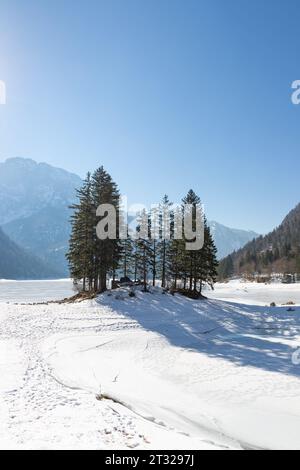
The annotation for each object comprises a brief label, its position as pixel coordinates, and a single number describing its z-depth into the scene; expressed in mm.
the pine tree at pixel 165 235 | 48172
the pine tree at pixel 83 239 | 41812
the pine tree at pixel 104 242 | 40969
